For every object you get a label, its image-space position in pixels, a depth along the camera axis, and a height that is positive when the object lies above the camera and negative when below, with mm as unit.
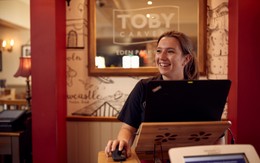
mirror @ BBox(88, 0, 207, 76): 2363 +390
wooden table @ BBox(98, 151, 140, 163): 897 -294
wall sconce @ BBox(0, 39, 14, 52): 6654 +726
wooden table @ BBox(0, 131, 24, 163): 2393 -622
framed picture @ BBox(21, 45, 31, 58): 6871 +613
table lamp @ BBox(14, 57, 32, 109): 2823 +61
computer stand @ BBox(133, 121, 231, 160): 799 -199
